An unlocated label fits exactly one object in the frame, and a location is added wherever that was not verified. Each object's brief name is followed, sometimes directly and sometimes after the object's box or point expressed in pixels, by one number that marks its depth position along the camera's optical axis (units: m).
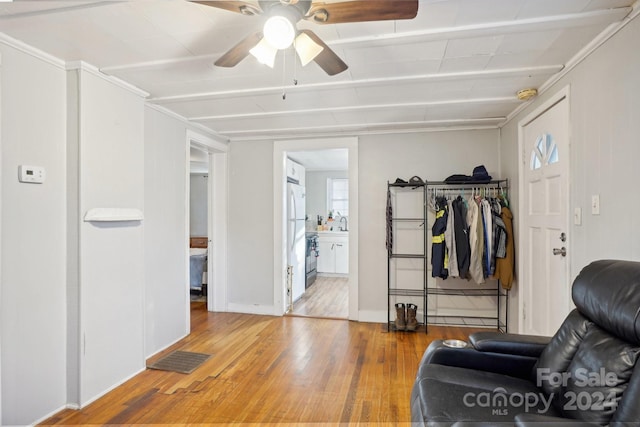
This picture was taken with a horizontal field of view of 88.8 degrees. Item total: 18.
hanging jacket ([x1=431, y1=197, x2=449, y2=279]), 3.43
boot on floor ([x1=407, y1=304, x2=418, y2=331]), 3.49
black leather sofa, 1.16
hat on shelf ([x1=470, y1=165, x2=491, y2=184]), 3.46
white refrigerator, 4.41
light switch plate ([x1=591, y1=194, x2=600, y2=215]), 1.84
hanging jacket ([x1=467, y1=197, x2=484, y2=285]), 3.34
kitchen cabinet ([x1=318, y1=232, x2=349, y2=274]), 6.41
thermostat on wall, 1.89
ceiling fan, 1.26
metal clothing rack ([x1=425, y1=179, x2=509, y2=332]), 3.53
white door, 2.30
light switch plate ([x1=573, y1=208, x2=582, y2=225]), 2.03
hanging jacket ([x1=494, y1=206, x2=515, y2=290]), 3.21
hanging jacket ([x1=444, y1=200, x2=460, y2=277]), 3.41
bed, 4.98
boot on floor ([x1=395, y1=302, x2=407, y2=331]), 3.50
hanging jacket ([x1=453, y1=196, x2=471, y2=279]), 3.36
